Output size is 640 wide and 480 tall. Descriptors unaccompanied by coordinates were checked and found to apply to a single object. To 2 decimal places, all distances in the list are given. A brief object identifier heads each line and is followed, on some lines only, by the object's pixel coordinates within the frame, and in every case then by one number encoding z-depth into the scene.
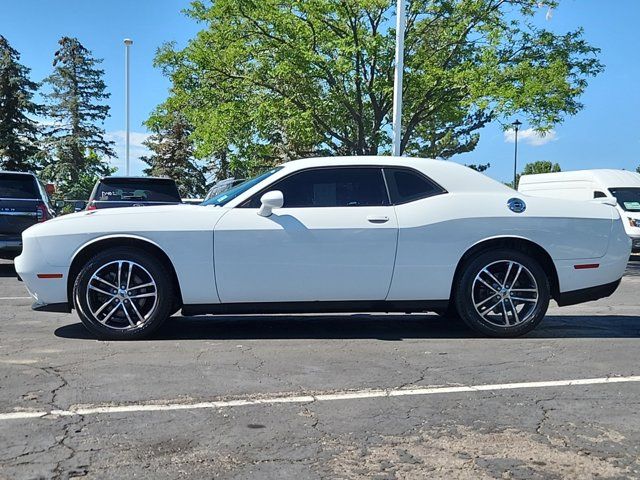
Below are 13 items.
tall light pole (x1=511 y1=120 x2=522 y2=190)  40.34
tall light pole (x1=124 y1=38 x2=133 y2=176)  32.03
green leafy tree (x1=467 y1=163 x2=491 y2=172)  42.12
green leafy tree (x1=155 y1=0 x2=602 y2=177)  14.92
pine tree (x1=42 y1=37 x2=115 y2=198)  46.34
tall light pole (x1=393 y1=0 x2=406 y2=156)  13.84
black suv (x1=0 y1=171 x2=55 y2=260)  10.04
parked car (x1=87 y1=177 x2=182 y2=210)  10.77
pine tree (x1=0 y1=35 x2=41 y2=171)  36.88
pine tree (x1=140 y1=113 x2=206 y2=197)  51.44
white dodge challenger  5.23
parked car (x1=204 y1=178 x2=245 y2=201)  16.62
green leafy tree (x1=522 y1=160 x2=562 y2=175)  84.06
